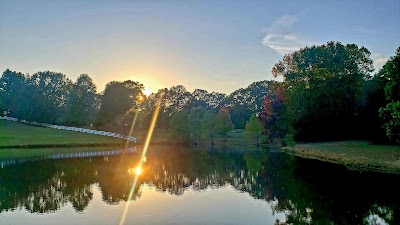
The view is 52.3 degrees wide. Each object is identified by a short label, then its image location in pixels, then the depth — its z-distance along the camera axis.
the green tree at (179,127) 88.38
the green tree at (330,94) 60.03
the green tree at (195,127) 91.06
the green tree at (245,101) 128.12
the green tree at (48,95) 99.88
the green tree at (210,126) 91.50
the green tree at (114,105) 92.81
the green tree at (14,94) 103.31
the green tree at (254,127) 82.81
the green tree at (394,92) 32.91
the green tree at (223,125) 91.56
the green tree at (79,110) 100.88
